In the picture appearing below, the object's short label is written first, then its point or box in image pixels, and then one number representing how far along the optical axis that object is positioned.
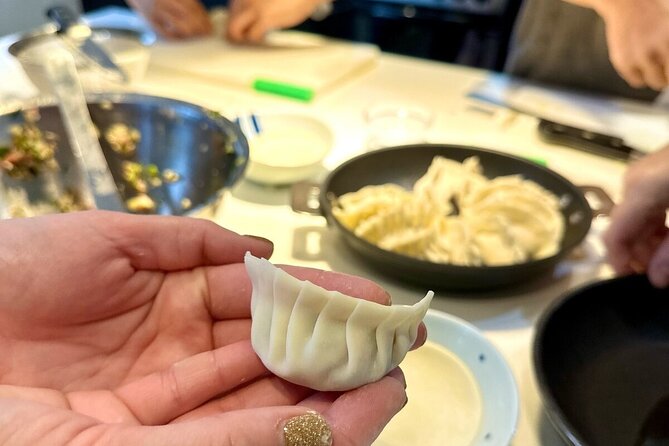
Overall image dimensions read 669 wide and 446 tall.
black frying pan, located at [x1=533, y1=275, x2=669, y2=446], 0.73
